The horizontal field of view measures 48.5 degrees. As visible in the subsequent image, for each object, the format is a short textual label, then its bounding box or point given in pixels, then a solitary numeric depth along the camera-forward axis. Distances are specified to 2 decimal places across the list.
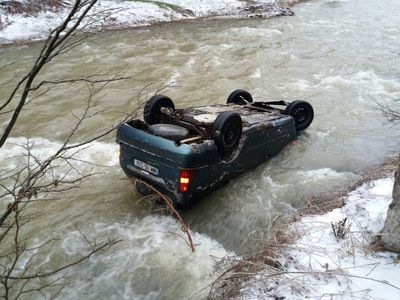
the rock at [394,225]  4.03
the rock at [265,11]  22.58
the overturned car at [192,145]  5.59
